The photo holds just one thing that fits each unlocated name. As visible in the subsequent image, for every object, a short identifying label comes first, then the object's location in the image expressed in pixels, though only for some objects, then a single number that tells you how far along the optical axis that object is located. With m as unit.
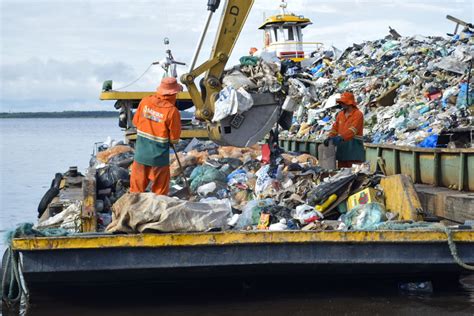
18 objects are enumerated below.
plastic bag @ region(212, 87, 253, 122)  8.59
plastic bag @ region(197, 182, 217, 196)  8.94
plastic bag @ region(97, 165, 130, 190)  8.35
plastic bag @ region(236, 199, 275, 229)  7.36
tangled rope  6.67
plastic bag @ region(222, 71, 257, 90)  8.86
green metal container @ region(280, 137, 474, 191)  8.77
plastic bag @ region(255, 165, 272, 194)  8.63
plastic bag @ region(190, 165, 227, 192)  9.27
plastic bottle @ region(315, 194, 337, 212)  7.62
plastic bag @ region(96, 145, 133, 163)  11.35
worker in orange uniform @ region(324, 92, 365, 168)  9.91
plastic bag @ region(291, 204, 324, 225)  7.35
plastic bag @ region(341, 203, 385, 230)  7.07
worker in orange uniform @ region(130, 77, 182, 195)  7.55
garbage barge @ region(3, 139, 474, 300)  6.35
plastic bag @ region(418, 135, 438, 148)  11.11
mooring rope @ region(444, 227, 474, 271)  6.37
